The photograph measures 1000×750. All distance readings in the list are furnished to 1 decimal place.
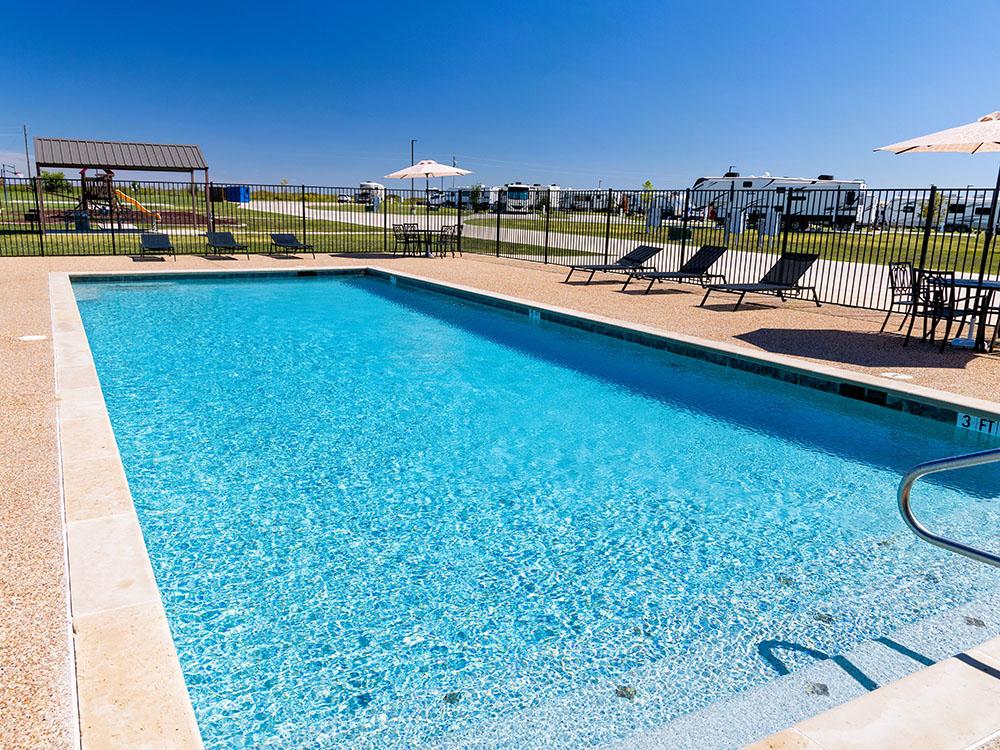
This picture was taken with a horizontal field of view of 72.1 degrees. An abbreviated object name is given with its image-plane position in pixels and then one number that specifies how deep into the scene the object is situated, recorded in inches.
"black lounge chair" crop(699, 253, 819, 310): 387.2
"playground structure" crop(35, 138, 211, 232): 900.0
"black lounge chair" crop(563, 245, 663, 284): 483.5
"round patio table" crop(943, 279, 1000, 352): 268.4
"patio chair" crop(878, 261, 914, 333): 300.4
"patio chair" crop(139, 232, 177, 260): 601.3
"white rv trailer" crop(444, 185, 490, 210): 2054.6
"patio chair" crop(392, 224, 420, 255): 710.5
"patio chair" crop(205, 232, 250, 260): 621.6
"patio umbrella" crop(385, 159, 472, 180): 709.3
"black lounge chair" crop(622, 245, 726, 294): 458.3
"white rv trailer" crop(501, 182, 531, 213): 1596.9
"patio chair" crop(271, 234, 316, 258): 639.8
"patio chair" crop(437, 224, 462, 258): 713.6
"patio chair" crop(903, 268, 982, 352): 275.4
